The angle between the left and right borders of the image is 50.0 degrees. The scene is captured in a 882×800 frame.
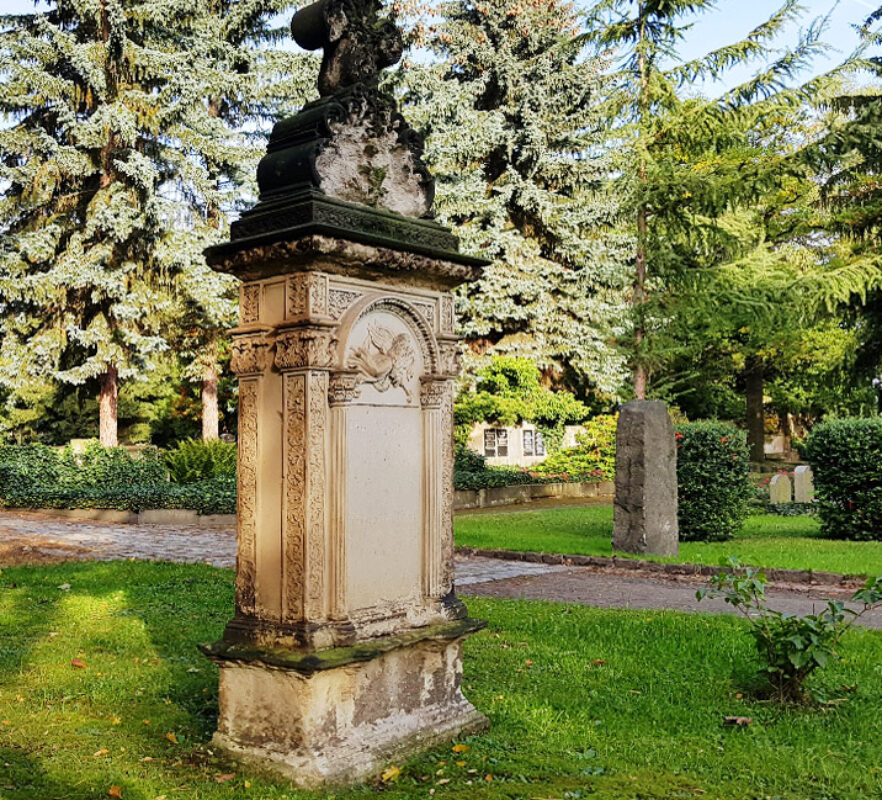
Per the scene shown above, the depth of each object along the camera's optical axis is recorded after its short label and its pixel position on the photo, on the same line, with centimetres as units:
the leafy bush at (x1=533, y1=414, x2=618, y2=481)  2681
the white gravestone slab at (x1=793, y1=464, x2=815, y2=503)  2112
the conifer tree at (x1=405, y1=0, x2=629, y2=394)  3008
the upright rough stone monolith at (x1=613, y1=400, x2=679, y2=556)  1229
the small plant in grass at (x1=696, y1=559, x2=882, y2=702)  536
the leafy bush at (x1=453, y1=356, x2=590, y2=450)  2847
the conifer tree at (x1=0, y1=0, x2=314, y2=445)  2638
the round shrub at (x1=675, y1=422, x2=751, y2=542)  1394
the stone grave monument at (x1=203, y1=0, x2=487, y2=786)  441
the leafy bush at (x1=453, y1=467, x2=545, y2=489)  2188
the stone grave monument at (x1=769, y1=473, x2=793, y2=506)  2080
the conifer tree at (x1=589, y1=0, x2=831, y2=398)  1908
